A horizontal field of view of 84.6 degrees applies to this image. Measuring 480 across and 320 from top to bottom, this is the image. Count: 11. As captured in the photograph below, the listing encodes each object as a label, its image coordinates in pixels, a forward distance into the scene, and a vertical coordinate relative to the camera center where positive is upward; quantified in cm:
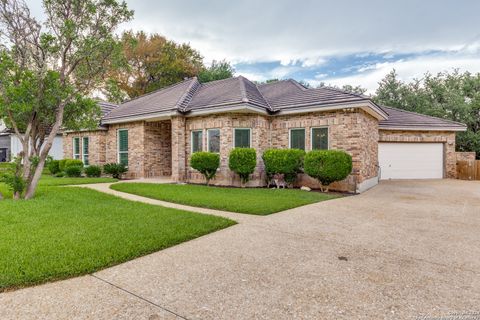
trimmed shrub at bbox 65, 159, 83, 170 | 1566 -36
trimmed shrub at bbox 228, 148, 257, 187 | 1114 -18
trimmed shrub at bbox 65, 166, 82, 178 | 1514 -81
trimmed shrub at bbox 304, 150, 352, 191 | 997 -38
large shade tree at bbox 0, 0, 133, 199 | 755 +301
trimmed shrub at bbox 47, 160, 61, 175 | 1680 -63
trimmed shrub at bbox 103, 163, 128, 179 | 1475 -69
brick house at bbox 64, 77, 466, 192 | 1112 +124
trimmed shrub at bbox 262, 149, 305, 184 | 1099 -27
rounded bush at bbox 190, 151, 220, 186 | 1176 -31
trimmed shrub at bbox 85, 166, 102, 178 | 1505 -81
